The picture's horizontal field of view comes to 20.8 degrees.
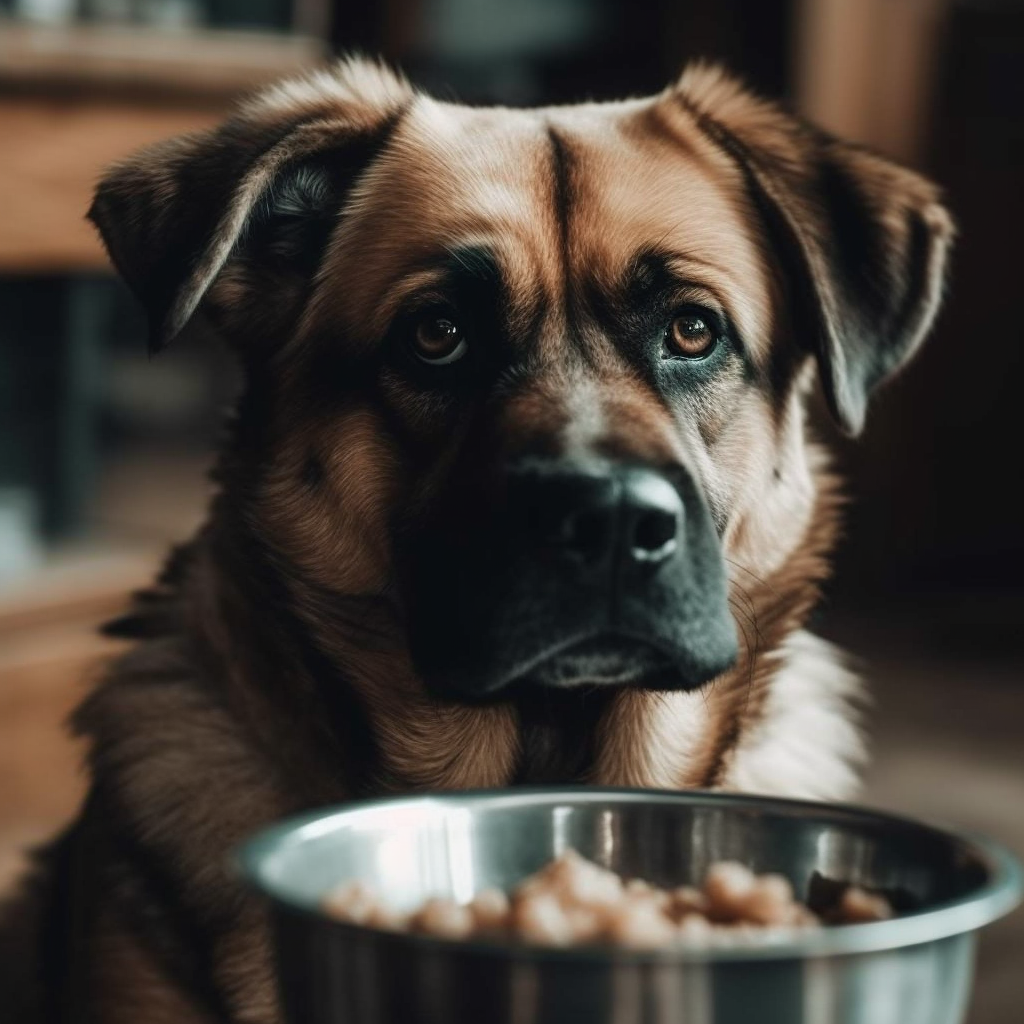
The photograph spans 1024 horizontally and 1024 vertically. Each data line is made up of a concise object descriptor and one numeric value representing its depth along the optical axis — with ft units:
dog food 2.16
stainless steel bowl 2.11
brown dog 2.83
